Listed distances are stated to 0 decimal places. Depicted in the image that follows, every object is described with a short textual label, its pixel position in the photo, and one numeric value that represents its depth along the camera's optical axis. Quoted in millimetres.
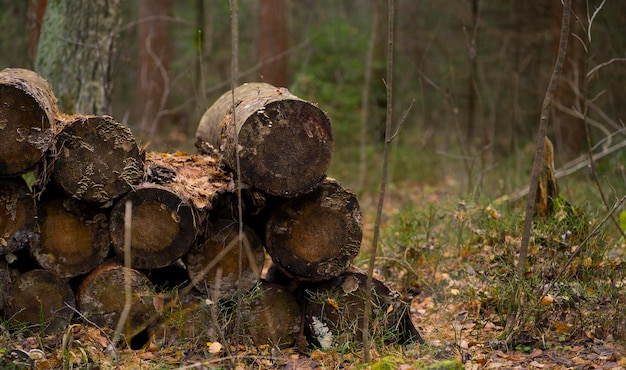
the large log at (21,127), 3801
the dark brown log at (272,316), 4391
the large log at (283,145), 4023
